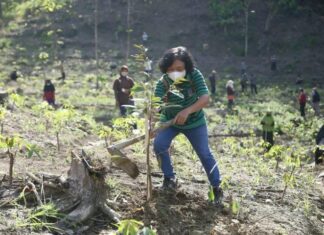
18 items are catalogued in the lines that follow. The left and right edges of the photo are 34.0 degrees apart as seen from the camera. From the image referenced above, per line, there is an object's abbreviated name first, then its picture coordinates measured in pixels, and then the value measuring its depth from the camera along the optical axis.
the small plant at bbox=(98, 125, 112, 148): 6.62
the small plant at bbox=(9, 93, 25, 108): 7.15
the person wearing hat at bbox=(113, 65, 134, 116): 10.53
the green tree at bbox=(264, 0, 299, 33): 32.06
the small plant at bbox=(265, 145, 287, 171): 6.30
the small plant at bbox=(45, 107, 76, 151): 6.97
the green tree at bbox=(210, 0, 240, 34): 33.16
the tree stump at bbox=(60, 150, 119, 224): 3.85
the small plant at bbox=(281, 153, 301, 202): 5.21
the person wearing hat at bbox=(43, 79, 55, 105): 16.50
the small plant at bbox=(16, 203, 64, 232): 3.59
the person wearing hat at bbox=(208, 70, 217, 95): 22.98
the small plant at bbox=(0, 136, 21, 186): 4.19
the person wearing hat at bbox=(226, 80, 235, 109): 19.54
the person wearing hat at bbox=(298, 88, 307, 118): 17.92
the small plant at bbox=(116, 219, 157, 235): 2.77
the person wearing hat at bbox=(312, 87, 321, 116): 18.30
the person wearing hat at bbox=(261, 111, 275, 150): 12.10
